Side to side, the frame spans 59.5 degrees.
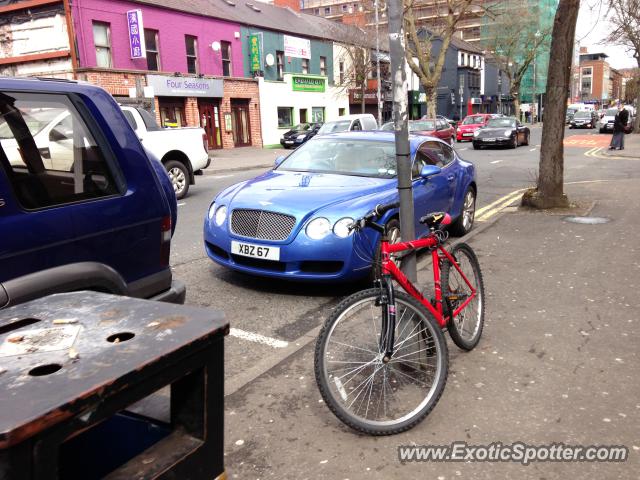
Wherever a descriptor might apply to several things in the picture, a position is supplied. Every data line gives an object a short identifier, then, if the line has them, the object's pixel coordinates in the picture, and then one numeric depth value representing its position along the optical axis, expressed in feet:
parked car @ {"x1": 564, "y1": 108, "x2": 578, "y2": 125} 172.98
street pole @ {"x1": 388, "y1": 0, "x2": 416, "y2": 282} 11.46
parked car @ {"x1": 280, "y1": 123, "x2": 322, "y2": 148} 102.01
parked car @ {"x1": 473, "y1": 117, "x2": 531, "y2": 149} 84.58
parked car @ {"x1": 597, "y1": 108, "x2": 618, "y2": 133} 127.44
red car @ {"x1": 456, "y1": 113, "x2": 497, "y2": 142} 107.57
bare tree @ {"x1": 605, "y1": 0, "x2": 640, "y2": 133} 55.76
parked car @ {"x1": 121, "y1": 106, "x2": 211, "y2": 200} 36.58
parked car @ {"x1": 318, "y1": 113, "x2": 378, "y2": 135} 74.69
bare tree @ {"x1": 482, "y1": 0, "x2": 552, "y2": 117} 181.37
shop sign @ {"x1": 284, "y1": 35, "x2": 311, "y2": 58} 117.20
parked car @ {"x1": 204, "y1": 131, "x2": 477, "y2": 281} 16.51
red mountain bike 9.50
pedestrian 64.59
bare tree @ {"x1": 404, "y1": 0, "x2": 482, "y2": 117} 99.35
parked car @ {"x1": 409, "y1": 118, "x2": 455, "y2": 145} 77.56
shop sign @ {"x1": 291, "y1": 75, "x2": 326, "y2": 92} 120.17
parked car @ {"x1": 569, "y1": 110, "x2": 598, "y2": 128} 161.68
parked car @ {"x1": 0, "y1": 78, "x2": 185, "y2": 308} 9.04
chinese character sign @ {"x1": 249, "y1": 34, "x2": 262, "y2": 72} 107.65
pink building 78.84
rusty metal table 4.08
